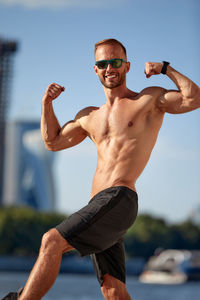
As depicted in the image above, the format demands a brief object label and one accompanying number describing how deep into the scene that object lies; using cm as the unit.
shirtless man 532
